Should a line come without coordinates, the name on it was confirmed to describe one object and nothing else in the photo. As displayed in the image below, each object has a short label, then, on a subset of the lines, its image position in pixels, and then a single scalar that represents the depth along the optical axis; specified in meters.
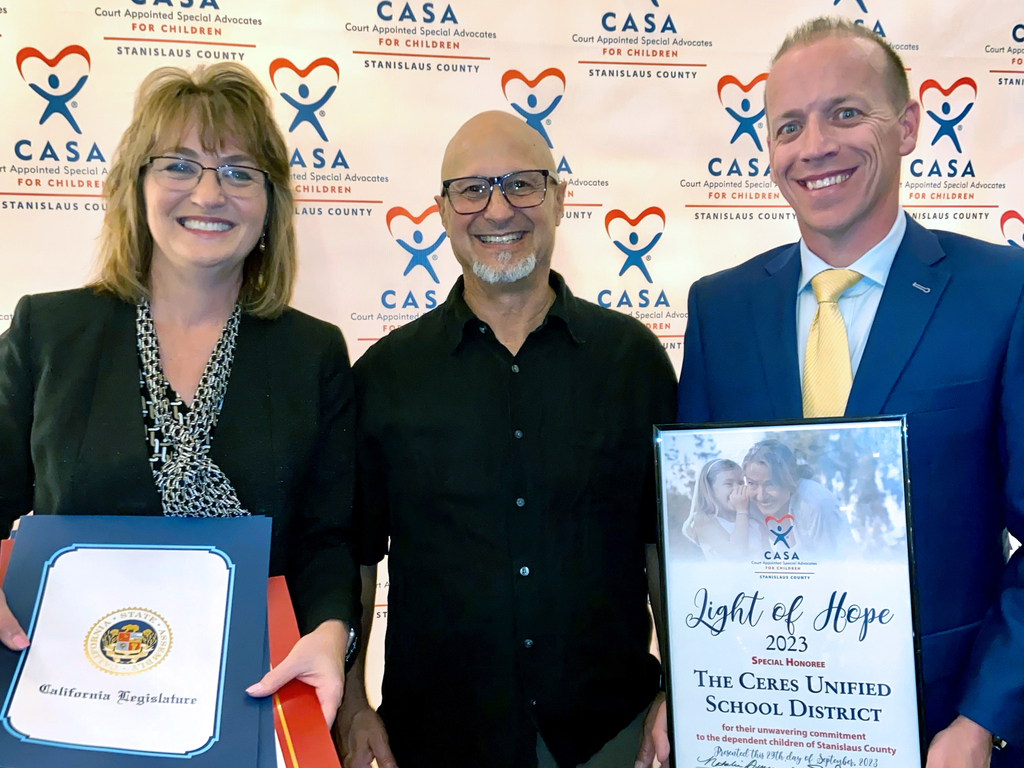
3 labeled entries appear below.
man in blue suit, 1.51
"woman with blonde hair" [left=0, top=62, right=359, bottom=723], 1.59
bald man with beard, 1.96
